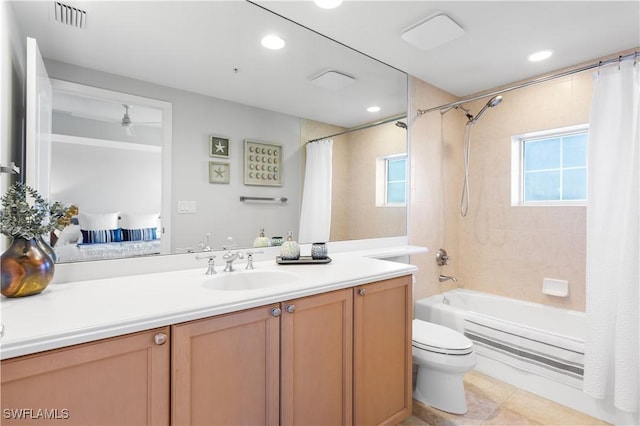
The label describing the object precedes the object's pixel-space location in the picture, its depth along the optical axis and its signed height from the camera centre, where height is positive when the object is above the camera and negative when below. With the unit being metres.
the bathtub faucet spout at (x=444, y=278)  2.90 -0.61
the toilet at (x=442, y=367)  1.83 -0.91
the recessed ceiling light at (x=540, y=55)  2.24 +1.15
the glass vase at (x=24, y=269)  1.01 -0.19
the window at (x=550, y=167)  2.49 +0.38
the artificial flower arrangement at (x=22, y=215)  1.01 -0.02
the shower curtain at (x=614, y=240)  1.80 -0.16
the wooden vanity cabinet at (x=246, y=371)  0.82 -0.53
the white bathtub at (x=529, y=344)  1.95 -0.90
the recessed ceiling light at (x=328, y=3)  1.71 +1.15
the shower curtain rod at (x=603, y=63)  1.87 +0.93
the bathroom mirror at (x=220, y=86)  1.39 +0.67
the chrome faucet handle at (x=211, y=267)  1.49 -0.27
